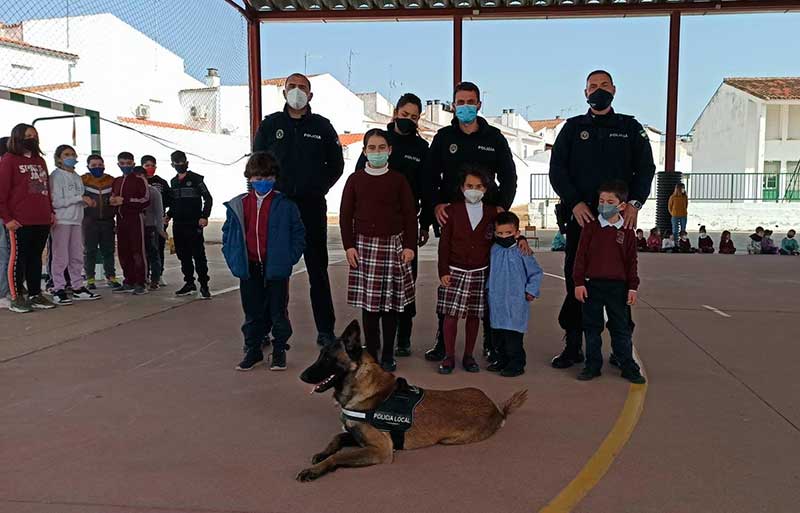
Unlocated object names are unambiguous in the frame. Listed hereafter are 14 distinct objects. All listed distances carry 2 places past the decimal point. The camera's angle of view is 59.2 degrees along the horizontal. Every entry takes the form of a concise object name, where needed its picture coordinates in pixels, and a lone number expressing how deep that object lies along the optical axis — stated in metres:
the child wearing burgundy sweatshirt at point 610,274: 4.71
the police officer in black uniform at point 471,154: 5.27
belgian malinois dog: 3.39
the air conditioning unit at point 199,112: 37.84
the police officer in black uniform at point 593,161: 5.08
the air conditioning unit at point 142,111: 34.95
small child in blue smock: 4.83
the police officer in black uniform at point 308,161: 5.54
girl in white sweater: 7.86
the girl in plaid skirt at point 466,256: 4.94
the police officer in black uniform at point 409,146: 5.34
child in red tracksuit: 8.70
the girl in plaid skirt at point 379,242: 4.93
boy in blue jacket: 5.03
